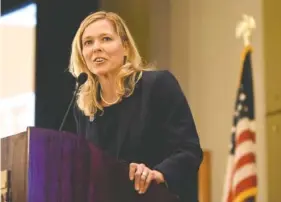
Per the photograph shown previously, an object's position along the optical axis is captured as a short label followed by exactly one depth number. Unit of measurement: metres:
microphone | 7.76
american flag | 7.78
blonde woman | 7.60
